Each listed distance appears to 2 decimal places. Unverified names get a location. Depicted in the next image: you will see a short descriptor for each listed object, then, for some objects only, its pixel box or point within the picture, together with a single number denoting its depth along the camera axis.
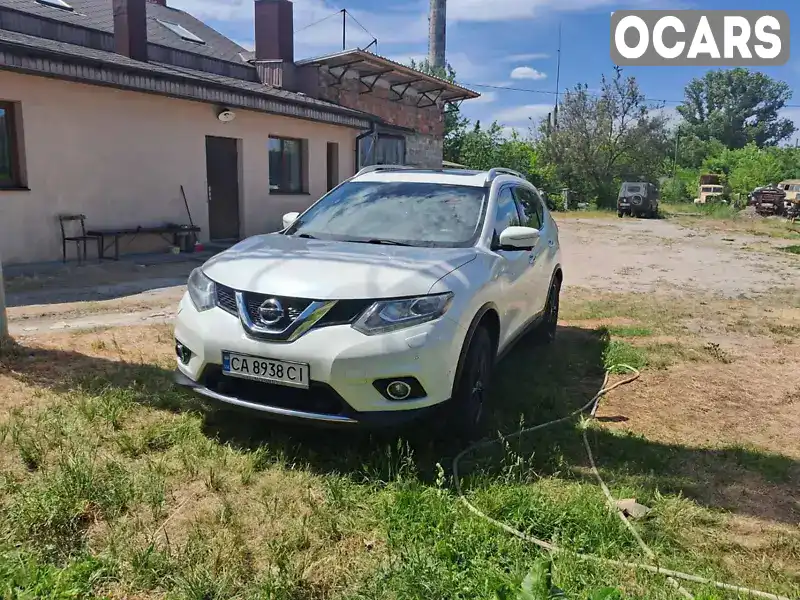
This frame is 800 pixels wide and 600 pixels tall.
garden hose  2.45
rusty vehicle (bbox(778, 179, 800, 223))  32.88
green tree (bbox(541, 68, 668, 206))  43.09
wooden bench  11.07
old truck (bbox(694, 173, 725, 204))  50.53
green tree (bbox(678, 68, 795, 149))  81.25
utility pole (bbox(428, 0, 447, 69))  51.62
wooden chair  10.58
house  9.94
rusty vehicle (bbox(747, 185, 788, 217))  35.41
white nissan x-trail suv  3.18
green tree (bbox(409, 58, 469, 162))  40.97
